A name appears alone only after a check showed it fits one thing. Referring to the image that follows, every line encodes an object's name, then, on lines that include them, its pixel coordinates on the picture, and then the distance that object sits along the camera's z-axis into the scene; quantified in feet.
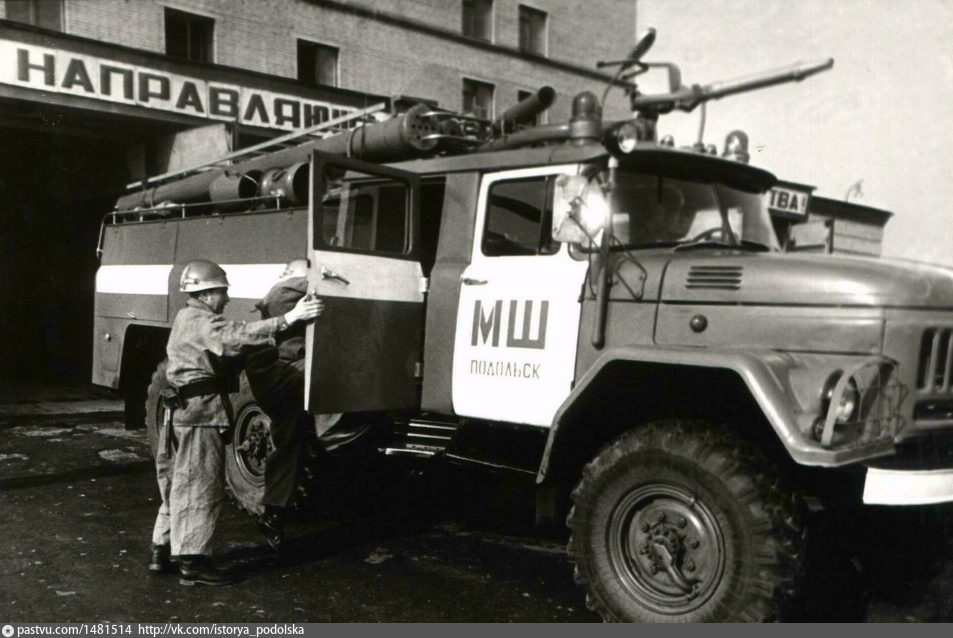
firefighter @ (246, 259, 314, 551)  16.87
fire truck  11.76
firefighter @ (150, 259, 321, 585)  15.28
